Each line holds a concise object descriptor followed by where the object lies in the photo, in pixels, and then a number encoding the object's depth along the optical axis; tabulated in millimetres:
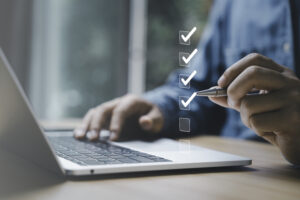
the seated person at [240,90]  550
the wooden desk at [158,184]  382
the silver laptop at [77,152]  429
